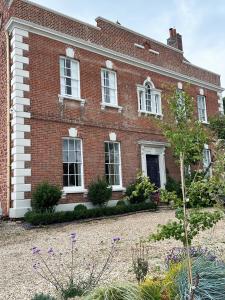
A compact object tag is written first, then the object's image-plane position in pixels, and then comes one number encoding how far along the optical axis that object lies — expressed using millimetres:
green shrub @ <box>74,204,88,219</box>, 9257
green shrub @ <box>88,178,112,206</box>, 10395
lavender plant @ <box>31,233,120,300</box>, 3109
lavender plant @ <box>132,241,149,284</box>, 3178
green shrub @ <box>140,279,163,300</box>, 2399
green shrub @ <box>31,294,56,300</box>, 2754
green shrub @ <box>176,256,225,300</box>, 2328
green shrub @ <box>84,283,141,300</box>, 2351
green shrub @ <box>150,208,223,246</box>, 3295
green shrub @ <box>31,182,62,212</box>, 9090
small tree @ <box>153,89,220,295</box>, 3090
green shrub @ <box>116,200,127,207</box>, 11019
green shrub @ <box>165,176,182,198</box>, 12452
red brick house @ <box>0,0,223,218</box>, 9628
